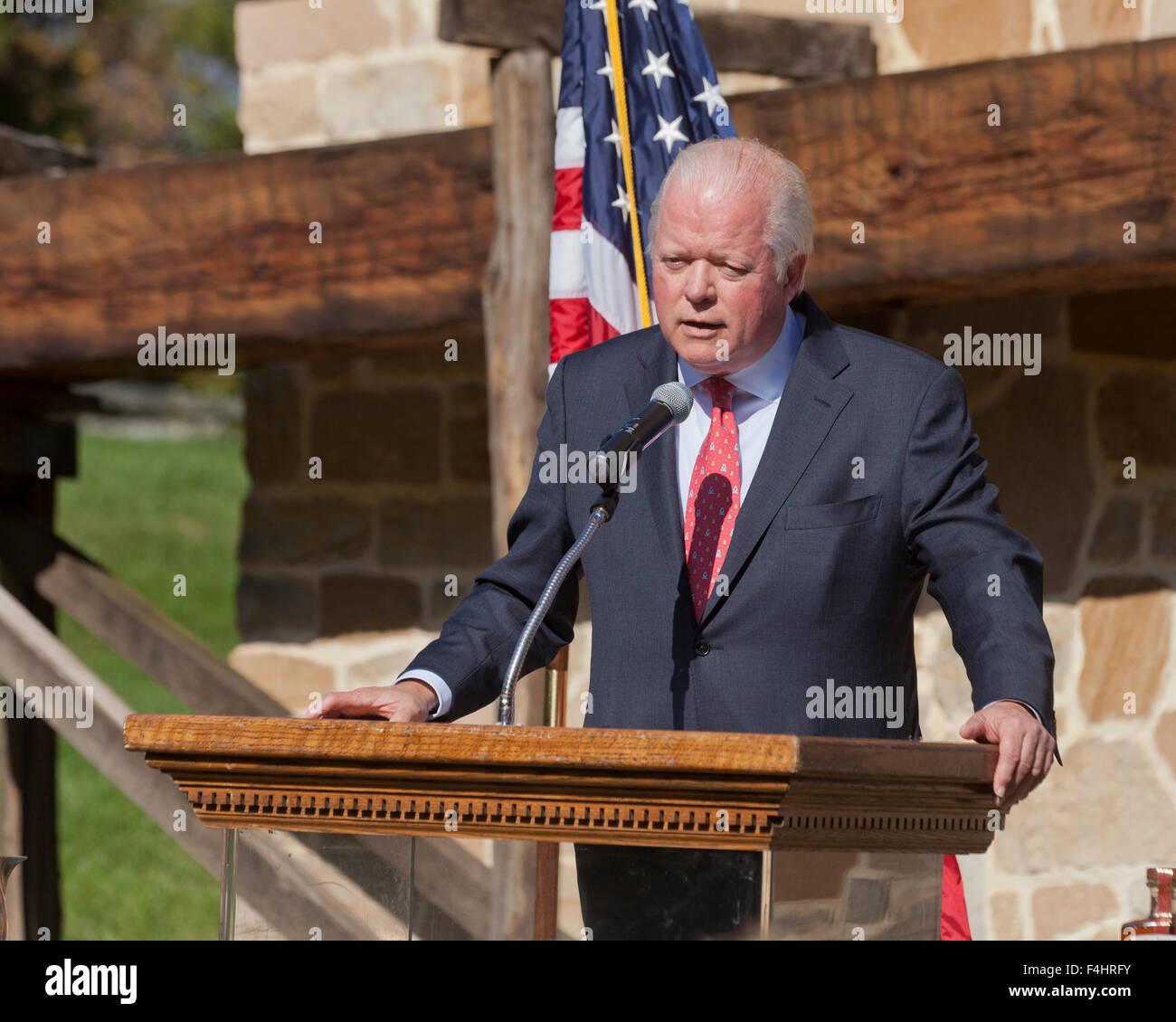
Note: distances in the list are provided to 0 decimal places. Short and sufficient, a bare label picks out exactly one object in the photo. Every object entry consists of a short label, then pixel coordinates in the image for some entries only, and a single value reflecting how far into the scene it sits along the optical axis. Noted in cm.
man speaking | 490
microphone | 437
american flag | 783
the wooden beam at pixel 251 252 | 891
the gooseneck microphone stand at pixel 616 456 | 427
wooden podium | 355
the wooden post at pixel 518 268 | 837
